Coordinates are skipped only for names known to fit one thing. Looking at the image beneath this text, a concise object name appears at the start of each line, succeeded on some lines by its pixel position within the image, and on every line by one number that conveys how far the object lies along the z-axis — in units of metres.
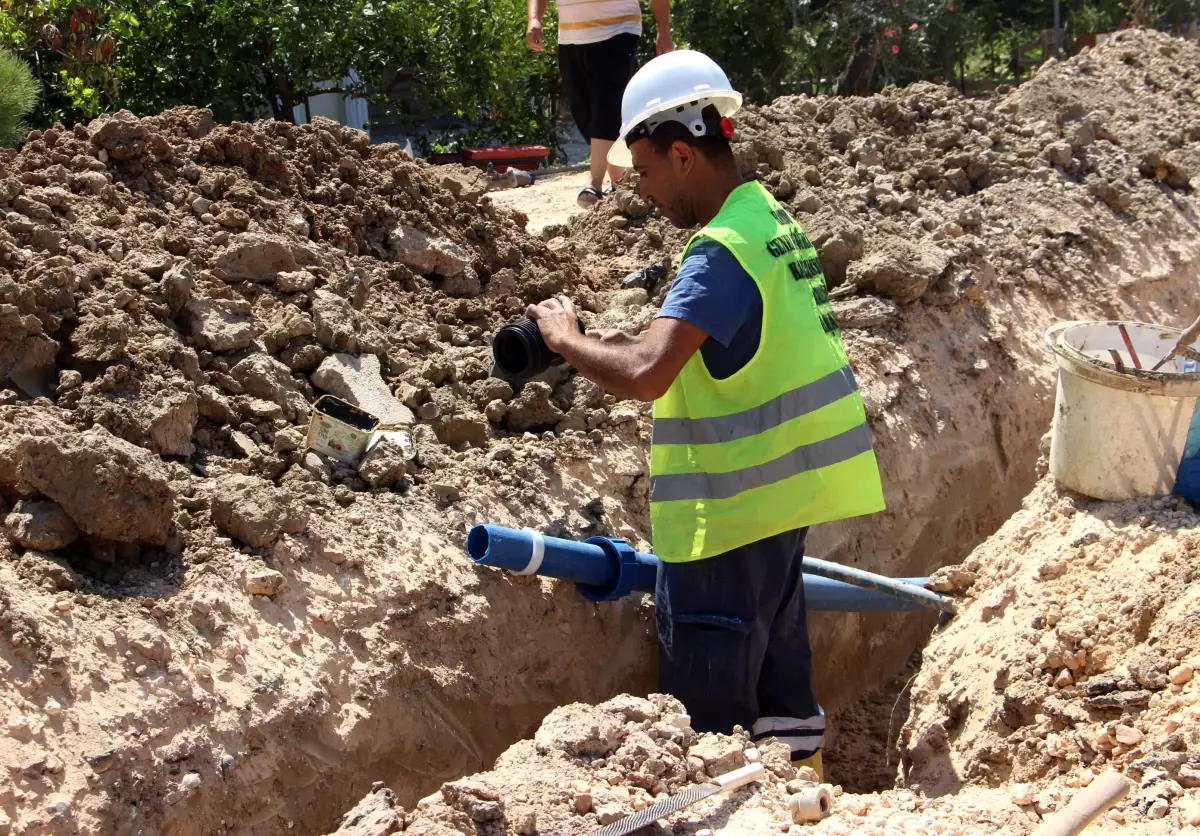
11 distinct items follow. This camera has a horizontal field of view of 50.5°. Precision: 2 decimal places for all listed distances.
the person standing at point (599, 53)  6.54
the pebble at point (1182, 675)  3.41
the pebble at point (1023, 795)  3.08
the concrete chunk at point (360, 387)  4.41
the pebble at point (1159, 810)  2.85
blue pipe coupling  3.83
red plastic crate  9.54
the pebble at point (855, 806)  2.98
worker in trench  3.25
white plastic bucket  4.19
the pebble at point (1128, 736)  3.29
